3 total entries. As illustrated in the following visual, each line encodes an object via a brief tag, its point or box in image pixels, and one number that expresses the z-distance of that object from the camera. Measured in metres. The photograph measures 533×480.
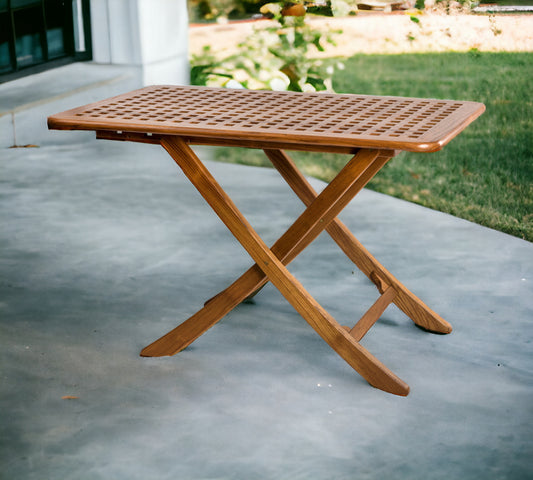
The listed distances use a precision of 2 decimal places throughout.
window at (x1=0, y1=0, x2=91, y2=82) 5.62
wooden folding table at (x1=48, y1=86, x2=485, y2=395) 2.15
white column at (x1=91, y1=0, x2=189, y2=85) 6.03
